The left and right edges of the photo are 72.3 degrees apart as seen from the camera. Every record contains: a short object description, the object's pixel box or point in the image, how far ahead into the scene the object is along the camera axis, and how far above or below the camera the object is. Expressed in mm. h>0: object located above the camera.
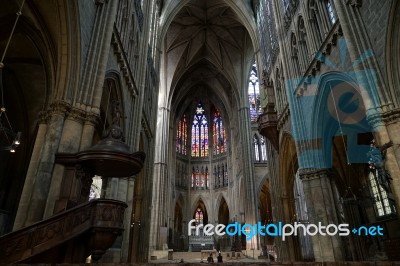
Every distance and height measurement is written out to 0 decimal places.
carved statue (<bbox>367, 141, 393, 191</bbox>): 6875 +2101
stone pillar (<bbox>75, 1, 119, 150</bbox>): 7520 +5068
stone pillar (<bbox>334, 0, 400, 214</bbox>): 6871 +4118
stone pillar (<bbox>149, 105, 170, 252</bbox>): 24266 +6510
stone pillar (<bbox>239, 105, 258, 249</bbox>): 25234 +7217
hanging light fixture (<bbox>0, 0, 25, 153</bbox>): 12025 +4778
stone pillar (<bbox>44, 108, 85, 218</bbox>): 6262 +2530
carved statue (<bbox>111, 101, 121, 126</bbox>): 7967 +3816
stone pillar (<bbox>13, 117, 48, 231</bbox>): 6074 +1625
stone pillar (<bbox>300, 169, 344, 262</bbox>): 10672 +1611
